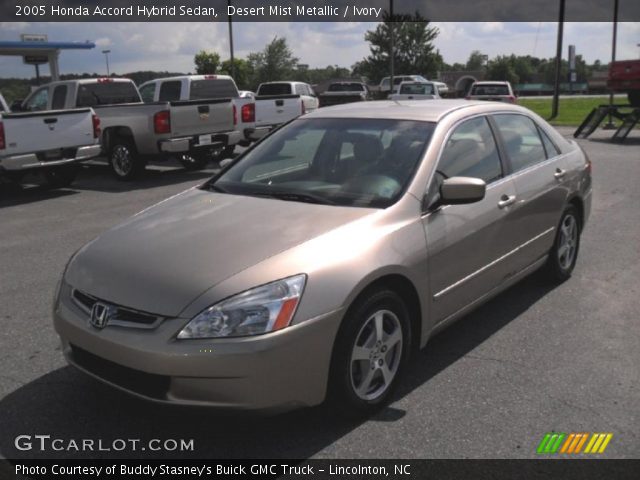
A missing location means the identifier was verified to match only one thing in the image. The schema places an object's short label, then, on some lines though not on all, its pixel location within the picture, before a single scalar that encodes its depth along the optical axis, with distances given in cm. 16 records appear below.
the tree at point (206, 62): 5025
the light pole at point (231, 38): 3269
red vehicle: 2080
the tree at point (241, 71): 5025
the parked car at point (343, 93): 2988
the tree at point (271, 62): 5931
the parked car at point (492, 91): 2498
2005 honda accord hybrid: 289
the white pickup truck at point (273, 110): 1567
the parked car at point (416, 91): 2827
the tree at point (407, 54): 7706
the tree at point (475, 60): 15450
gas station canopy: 2595
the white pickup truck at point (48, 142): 1041
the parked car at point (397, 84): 4224
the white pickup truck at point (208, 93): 1455
